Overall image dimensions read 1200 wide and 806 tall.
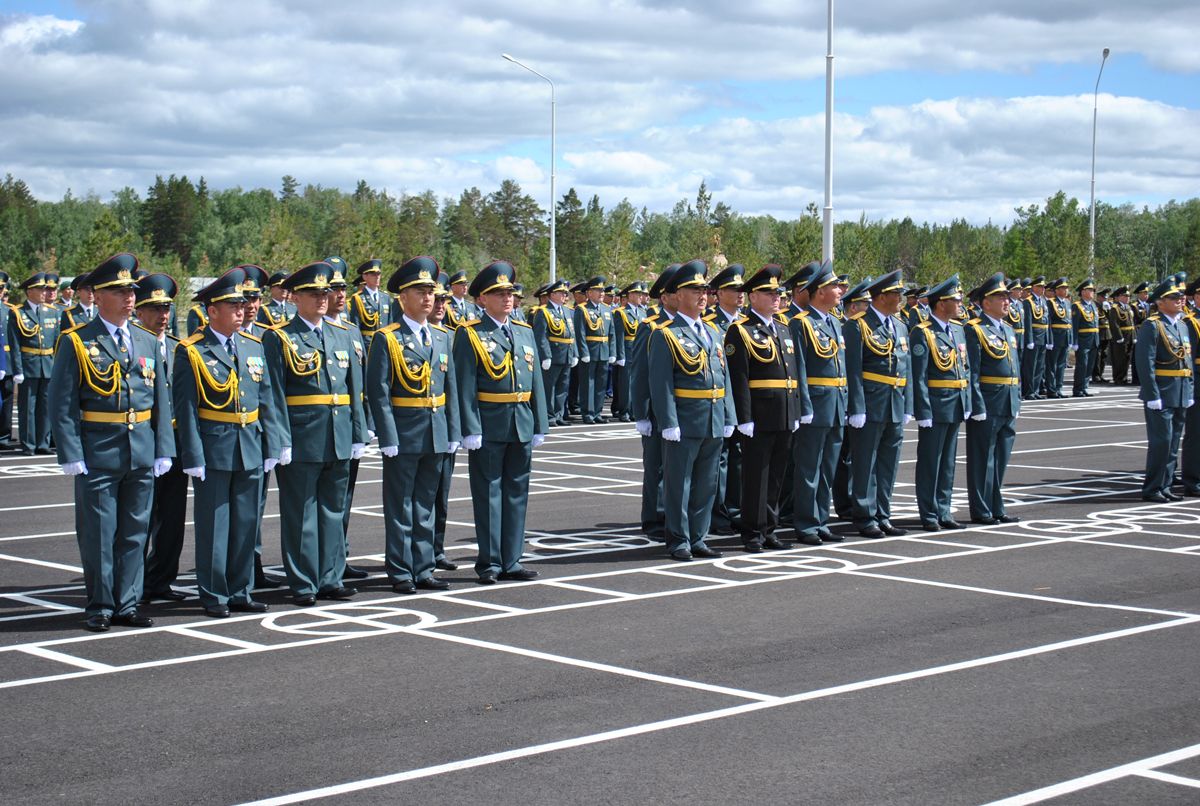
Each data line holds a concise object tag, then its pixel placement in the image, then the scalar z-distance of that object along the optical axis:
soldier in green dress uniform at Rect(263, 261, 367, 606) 10.22
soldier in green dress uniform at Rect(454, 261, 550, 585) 11.02
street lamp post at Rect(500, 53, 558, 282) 42.13
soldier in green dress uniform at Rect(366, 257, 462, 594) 10.65
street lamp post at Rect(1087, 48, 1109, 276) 51.23
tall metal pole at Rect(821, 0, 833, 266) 26.56
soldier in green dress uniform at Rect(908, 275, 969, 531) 13.66
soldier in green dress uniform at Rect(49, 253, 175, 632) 9.47
